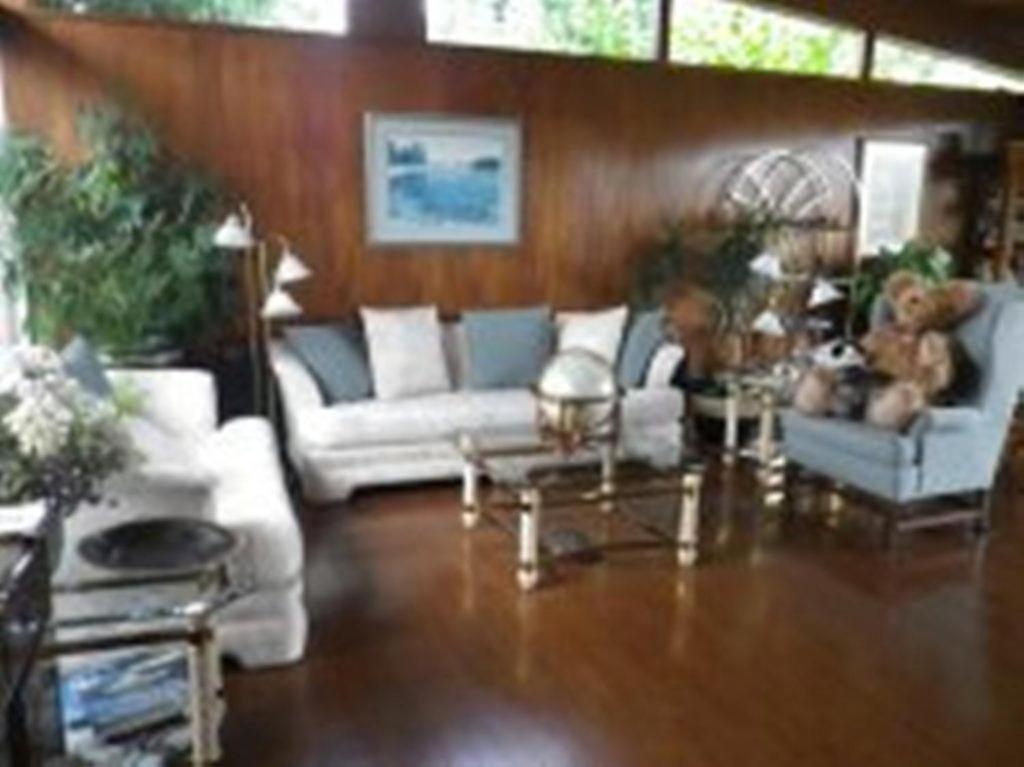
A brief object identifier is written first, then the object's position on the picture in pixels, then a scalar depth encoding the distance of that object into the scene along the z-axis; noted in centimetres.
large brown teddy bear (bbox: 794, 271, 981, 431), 430
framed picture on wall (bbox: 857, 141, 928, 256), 687
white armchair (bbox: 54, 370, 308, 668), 296
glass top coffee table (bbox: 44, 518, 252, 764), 237
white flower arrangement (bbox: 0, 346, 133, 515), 231
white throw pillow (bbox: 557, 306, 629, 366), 538
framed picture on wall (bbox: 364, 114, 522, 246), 547
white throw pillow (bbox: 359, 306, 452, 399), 502
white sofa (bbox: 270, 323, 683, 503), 469
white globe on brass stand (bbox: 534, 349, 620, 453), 410
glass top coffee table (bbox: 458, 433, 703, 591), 390
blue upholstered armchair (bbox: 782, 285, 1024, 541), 420
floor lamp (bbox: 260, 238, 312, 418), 462
